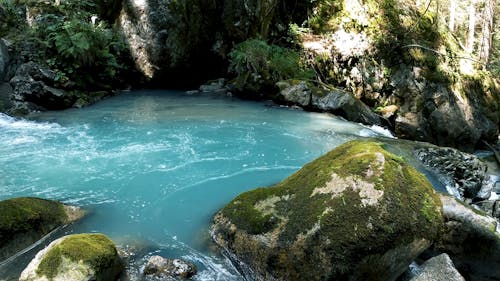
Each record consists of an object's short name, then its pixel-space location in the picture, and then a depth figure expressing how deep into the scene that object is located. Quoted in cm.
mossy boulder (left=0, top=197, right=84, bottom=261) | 450
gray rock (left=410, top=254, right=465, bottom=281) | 420
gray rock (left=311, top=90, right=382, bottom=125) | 1234
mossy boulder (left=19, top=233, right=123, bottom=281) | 373
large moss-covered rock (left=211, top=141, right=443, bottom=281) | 396
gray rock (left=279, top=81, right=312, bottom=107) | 1305
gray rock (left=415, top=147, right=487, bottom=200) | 782
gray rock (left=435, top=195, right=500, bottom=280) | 495
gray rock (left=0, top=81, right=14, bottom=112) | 1115
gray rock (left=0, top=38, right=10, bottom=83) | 1294
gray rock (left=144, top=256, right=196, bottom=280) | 423
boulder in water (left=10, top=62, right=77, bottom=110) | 1145
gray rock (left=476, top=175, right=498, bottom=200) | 803
